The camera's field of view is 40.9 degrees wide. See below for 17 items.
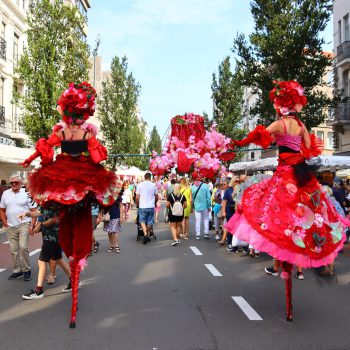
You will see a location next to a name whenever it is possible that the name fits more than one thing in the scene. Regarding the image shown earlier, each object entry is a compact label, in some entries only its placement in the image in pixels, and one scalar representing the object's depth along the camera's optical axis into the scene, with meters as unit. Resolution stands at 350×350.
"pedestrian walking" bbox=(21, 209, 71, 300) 6.47
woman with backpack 12.34
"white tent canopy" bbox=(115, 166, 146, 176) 34.11
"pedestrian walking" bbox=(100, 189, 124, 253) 10.88
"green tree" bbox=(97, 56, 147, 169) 47.09
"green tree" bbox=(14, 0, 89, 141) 23.31
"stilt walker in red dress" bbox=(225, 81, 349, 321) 4.66
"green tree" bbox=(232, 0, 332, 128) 22.75
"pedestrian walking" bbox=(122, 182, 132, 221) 21.20
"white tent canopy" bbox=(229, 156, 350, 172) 17.22
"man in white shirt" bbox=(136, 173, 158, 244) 12.66
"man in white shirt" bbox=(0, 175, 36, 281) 7.88
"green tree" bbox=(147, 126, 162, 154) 110.57
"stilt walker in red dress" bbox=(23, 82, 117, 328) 4.70
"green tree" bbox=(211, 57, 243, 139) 39.22
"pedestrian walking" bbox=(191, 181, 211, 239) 13.42
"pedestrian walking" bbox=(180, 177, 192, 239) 13.35
